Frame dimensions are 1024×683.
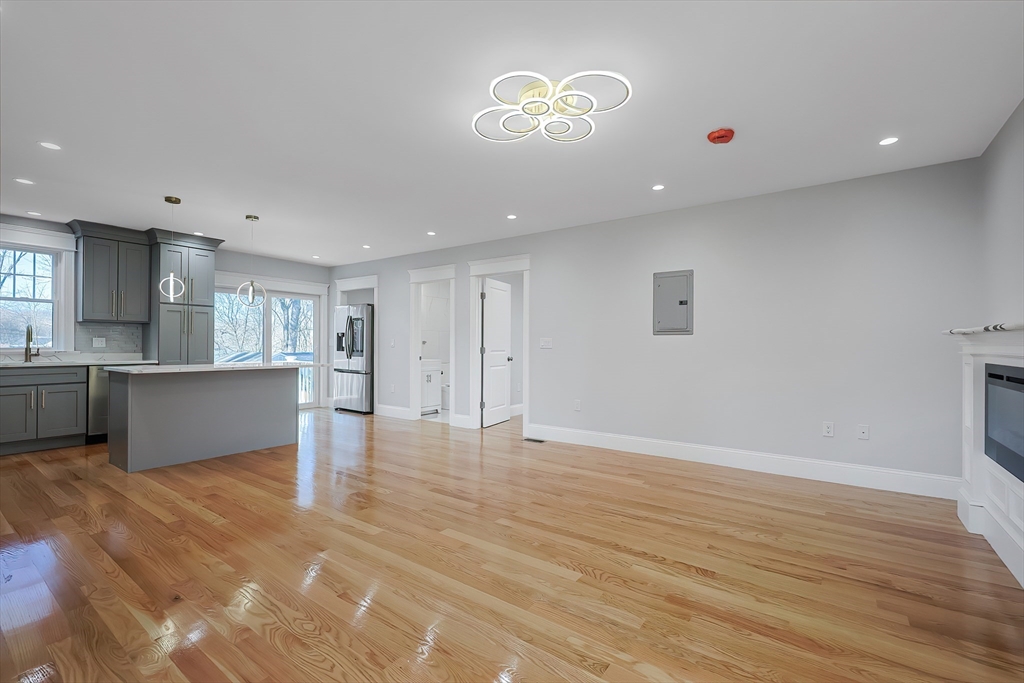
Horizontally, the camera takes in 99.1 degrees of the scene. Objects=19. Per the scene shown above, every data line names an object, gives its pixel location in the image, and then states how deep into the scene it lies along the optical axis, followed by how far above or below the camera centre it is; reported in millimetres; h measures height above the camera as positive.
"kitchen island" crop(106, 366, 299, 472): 4035 -746
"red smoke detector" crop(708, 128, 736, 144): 2906 +1404
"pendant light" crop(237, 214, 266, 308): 5913 +742
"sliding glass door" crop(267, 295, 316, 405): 7520 +129
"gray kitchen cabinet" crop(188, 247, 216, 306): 6012 +882
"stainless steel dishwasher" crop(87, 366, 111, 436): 5105 -729
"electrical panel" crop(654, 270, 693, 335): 4516 +430
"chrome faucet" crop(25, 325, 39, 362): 4918 -72
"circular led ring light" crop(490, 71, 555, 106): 2011 +1256
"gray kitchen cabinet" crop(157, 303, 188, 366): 5727 +52
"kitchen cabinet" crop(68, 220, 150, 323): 5301 +825
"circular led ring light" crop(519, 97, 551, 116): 2281 +1279
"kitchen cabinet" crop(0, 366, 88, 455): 4566 -766
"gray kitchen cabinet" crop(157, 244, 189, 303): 5715 +1002
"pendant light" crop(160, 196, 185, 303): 4639 +671
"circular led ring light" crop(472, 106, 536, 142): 2408 +1284
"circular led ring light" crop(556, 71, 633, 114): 2008 +1258
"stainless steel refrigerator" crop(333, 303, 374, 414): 7387 -233
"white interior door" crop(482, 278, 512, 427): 6305 -114
